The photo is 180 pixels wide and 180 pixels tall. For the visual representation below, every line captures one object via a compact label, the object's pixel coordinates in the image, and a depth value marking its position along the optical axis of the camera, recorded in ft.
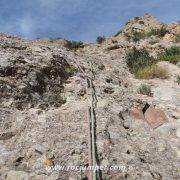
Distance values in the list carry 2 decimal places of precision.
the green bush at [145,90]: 18.18
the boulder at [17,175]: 10.11
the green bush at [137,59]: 24.10
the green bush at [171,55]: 24.39
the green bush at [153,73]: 21.60
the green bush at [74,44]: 32.92
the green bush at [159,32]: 35.97
